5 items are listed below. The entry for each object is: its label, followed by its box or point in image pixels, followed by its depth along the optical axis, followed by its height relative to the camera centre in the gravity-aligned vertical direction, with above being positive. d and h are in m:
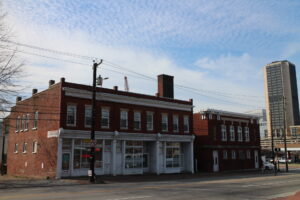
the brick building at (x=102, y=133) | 29.83 +2.17
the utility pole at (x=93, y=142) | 25.23 +0.93
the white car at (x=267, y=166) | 49.22 -2.09
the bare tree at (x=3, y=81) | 22.02 +4.98
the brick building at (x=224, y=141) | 43.16 +1.60
